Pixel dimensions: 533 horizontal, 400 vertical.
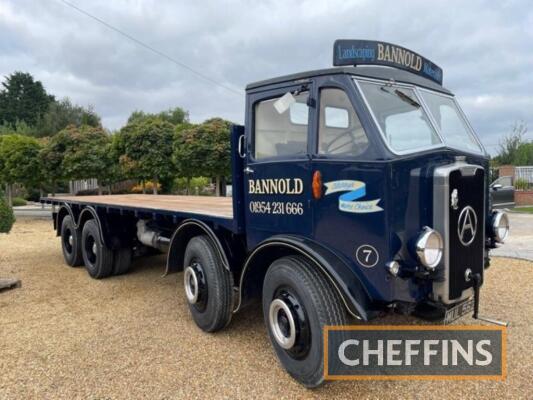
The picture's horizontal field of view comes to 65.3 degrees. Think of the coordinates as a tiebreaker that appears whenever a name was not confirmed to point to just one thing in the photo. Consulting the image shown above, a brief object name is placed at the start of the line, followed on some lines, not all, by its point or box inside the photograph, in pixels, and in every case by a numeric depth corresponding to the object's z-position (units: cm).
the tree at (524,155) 2723
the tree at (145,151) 1672
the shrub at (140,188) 2361
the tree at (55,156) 1666
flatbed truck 275
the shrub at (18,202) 2665
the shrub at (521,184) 1953
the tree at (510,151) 2750
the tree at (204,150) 1595
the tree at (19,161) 1689
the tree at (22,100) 5303
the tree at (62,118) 4338
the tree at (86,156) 1631
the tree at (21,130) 3996
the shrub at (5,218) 625
